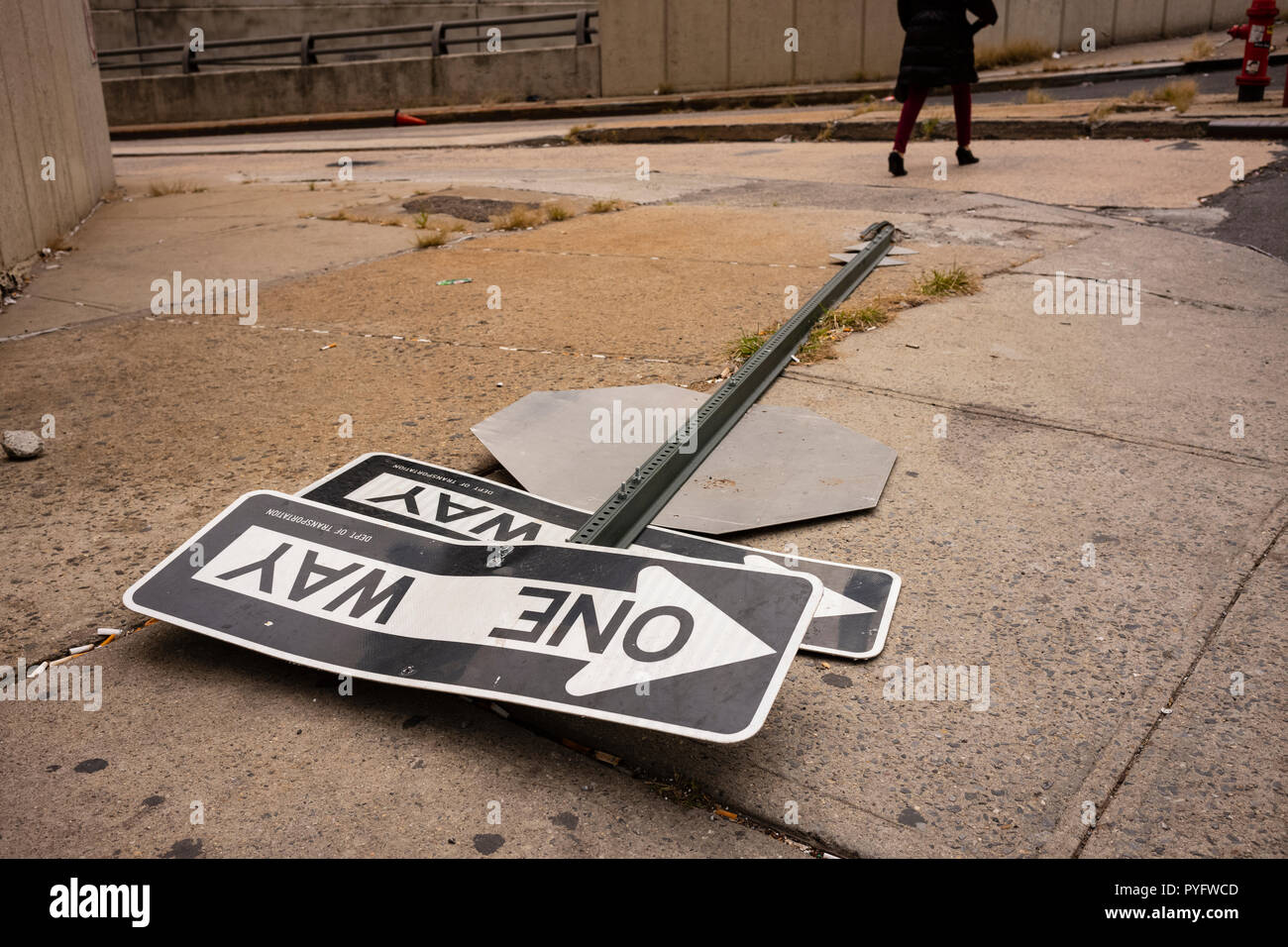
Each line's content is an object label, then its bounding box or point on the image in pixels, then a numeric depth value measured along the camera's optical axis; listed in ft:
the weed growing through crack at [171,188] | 25.23
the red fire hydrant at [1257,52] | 27.96
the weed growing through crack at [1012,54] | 45.60
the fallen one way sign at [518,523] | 6.14
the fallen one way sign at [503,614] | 5.07
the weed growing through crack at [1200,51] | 40.09
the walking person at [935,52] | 22.56
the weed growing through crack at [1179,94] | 28.12
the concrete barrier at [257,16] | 77.61
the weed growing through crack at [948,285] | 12.95
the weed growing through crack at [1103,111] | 27.73
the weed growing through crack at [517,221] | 18.81
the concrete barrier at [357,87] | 55.72
